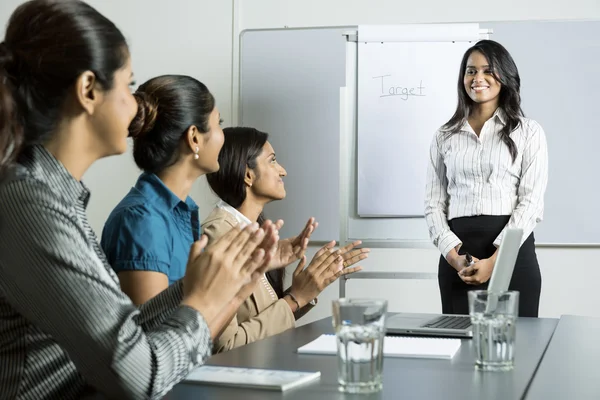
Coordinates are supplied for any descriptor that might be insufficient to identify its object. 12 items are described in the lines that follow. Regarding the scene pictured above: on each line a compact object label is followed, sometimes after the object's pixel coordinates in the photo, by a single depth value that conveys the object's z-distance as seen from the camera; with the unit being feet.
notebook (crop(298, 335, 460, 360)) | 4.78
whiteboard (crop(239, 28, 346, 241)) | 13.44
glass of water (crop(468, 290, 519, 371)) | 4.29
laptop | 4.68
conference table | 3.69
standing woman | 9.65
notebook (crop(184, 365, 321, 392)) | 3.83
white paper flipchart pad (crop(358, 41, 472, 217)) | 12.39
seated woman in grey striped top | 3.38
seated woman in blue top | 5.73
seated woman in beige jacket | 6.32
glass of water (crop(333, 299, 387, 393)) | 3.67
